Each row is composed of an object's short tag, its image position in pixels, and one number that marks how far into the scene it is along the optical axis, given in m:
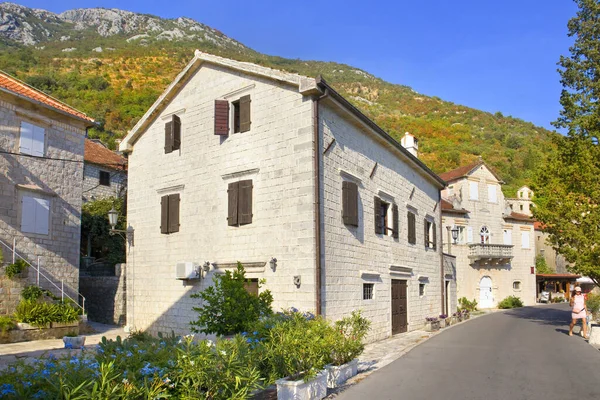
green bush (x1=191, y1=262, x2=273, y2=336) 10.13
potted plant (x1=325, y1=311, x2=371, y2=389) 8.75
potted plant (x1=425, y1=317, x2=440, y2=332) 18.67
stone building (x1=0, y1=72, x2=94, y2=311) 16.78
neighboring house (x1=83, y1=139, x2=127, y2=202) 27.06
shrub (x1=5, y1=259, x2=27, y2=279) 16.09
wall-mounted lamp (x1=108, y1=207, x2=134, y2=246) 16.62
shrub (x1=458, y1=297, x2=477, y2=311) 31.91
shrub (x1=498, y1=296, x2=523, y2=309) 34.56
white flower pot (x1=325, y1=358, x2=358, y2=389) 8.72
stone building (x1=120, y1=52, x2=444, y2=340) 12.65
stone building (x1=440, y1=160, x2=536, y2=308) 34.06
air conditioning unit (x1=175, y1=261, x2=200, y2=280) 14.43
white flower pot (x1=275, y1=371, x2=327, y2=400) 7.14
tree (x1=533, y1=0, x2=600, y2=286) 16.38
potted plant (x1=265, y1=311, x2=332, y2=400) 7.22
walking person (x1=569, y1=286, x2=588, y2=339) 15.62
